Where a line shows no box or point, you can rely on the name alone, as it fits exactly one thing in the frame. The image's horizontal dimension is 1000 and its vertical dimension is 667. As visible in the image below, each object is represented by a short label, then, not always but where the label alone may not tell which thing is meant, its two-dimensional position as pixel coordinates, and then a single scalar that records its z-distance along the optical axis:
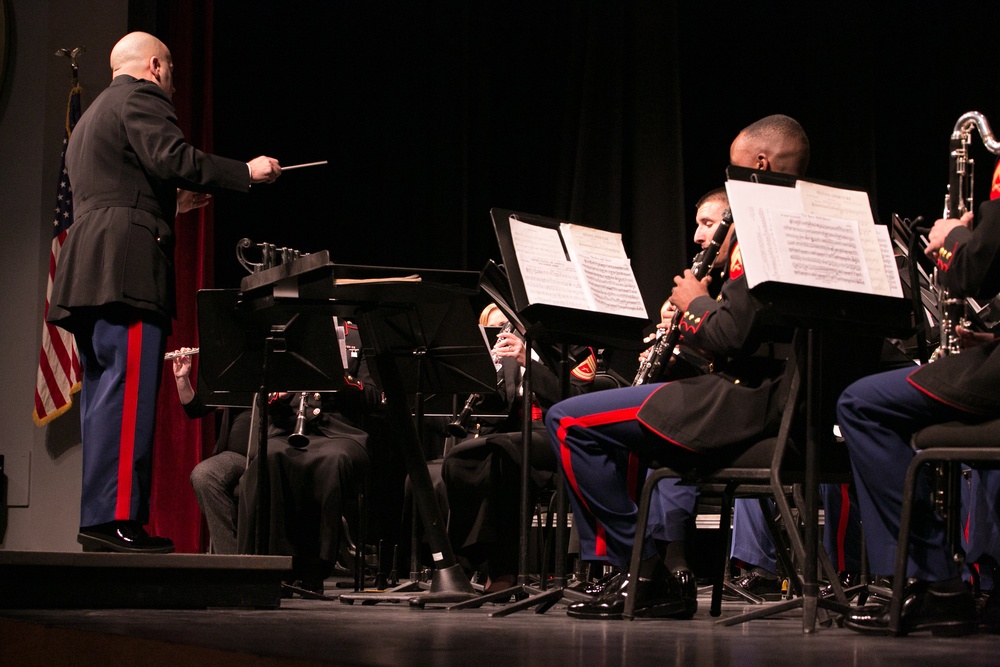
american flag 11.31
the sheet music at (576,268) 6.00
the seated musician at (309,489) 8.61
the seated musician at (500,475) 8.55
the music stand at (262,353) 7.16
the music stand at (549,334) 5.93
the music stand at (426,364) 6.77
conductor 6.63
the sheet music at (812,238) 4.52
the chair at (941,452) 4.23
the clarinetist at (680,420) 5.28
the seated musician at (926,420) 4.33
